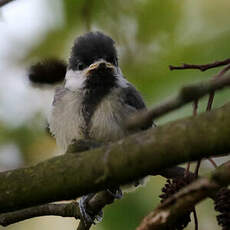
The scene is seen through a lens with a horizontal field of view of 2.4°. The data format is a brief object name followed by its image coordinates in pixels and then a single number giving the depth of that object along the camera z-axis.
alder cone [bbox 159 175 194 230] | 2.21
